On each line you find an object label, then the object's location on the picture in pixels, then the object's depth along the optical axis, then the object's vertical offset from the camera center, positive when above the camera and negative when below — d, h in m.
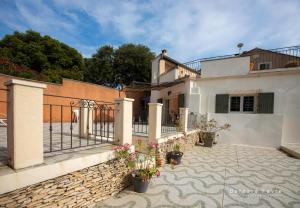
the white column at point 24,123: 1.89 -0.36
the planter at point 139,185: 3.33 -1.88
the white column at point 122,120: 3.48 -0.52
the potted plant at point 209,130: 8.05 -1.74
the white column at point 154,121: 4.89 -0.75
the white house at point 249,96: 7.80 +0.20
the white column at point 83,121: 4.55 -0.74
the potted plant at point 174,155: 5.10 -1.88
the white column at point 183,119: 7.07 -0.95
